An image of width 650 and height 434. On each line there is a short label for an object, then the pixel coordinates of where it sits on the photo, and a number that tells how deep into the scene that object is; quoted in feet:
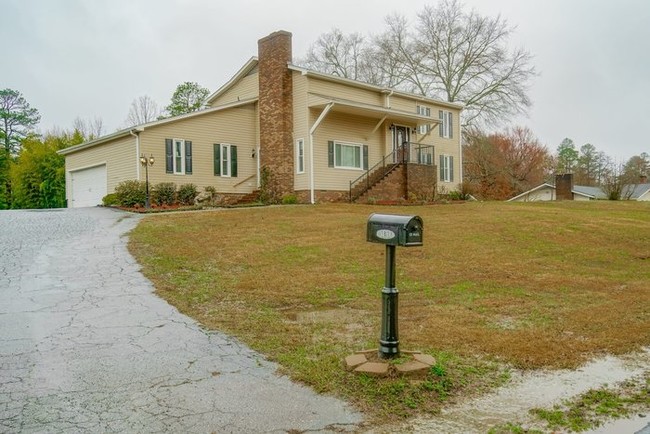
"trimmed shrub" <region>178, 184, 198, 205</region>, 63.31
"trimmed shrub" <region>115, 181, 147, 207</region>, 60.54
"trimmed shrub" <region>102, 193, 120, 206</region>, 62.62
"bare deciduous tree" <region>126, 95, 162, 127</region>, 172.04
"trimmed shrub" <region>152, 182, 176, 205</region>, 61.36
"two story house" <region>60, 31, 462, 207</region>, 64.69
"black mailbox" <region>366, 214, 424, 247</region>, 12.53
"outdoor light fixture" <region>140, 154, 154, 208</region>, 59.31
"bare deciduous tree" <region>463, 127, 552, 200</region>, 124.16
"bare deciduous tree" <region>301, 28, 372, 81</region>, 132.67
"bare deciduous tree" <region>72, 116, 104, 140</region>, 177.58
